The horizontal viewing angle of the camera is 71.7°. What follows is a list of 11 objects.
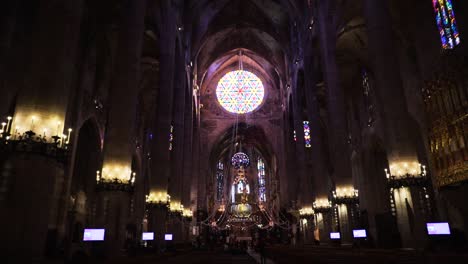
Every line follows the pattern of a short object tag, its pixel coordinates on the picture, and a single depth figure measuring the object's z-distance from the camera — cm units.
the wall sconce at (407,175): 1208
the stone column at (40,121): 796
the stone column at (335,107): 1852
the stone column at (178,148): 2297
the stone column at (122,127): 1241
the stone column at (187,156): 2878
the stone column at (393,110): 1184
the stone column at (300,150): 2842
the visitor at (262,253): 1287
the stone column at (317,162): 2222
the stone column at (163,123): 1877
